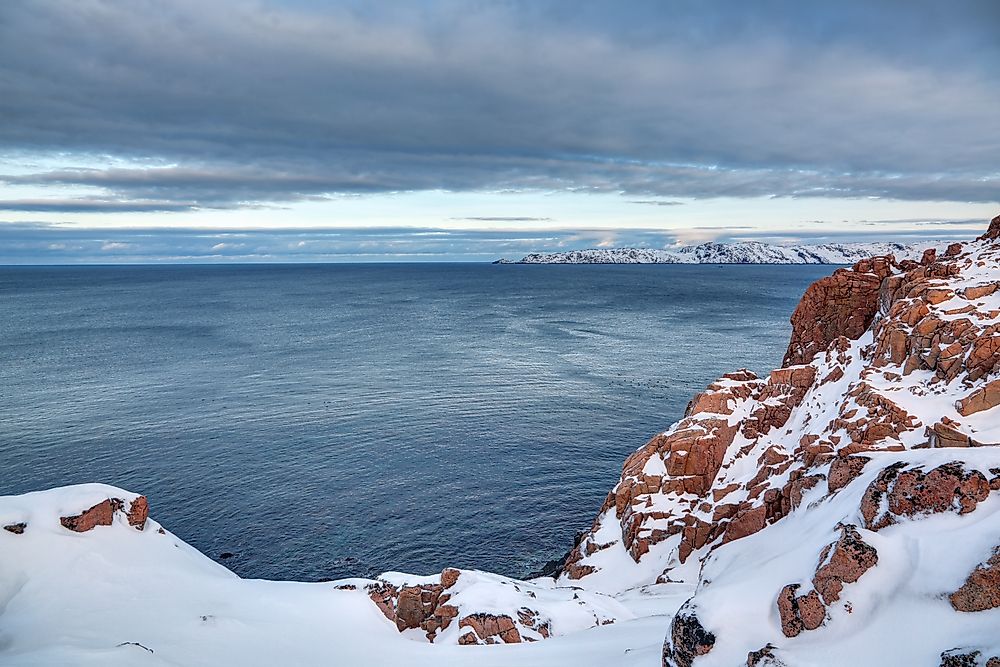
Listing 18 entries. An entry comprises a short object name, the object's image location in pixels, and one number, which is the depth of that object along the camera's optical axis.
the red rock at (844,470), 18.19
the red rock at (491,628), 21.89
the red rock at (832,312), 46.19
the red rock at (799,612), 11.84
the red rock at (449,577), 26.56
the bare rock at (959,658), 9.72
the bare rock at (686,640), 12.21
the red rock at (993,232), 44.41
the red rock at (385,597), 24.80
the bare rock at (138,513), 26.47
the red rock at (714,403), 42.41
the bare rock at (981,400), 29.78
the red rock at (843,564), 12.05
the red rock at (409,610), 24.89
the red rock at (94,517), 24.77
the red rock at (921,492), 12.89
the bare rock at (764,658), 11.35
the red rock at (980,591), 10.62
